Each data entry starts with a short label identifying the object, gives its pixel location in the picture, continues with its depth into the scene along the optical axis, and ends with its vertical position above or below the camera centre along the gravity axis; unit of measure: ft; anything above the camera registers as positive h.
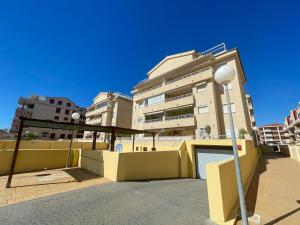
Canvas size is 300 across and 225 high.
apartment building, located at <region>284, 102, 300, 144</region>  138.04 +17.01
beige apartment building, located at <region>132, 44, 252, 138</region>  64.59 +23.80
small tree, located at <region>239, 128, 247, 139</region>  52.74 +4.10
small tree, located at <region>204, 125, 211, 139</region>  64.36 +6.45
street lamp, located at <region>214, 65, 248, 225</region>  12.73 +4.88
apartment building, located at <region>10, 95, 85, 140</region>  153.79 +36.39
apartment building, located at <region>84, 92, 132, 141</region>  126.62 +29.45
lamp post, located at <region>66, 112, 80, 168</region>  44.31 +8.35
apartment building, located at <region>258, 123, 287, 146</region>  281.74 +21.45
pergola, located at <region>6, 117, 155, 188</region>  26.68 +4.21
